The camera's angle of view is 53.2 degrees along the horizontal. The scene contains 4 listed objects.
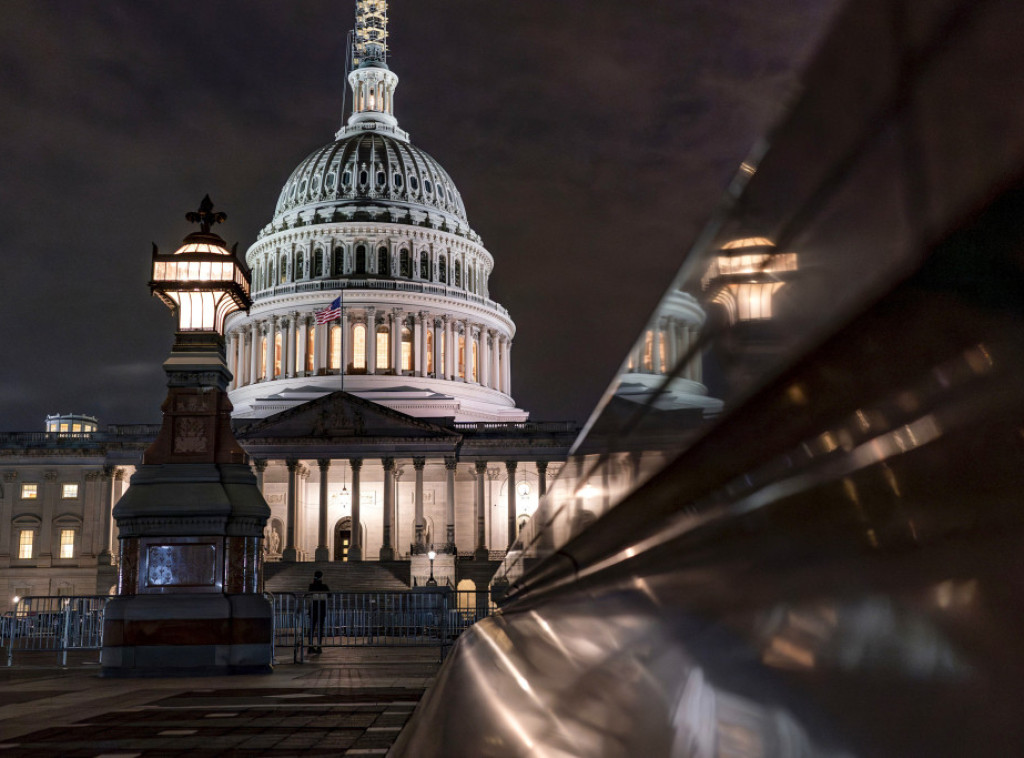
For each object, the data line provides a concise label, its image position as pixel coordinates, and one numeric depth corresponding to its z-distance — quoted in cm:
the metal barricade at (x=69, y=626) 1958
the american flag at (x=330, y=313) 7125
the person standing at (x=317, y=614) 2164
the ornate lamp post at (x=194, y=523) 1496
